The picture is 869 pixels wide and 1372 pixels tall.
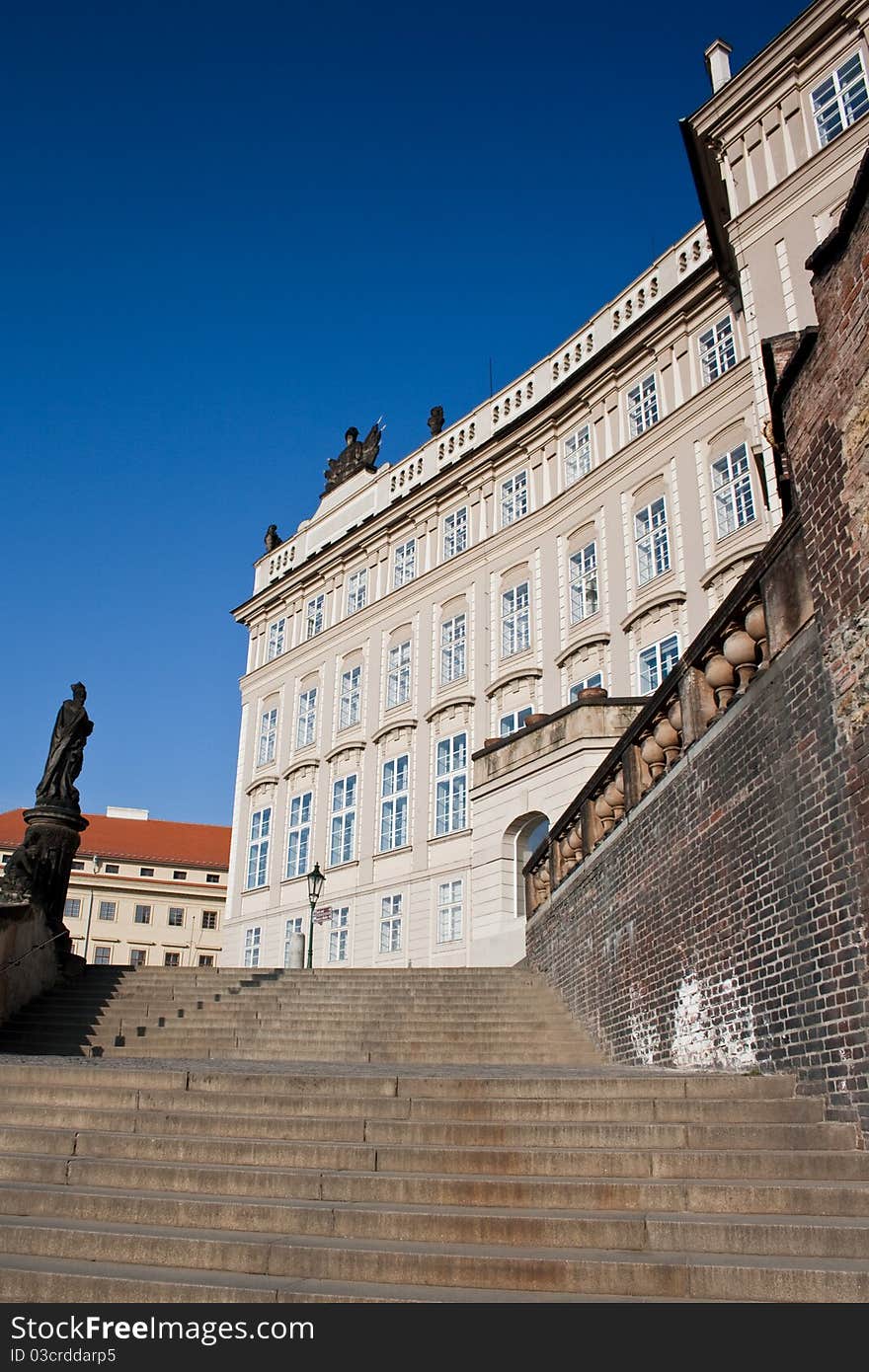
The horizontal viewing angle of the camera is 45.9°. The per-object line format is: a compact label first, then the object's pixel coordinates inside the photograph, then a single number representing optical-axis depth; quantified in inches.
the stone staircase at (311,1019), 459.5
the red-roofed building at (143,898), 2706.7
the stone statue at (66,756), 677.9
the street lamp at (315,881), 874.1
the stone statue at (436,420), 1395.2
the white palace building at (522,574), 805.2
